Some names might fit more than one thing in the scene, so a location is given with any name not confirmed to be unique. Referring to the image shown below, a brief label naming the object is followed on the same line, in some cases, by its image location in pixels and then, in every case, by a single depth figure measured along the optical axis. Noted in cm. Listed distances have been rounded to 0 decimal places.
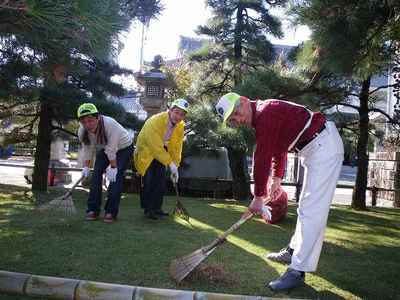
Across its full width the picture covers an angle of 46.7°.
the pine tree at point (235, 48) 839
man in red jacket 283
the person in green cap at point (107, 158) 453
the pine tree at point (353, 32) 395
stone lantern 910
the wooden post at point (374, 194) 928
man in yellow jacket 473
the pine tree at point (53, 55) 250
